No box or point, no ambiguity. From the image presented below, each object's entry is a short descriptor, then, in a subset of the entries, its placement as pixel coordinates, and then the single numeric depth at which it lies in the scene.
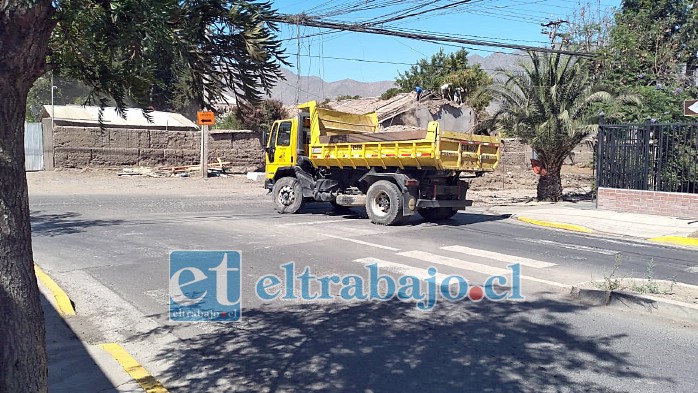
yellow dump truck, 14.15
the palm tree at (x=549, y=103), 20.72
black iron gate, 16.42
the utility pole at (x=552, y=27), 40.26
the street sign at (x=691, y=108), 11.27
